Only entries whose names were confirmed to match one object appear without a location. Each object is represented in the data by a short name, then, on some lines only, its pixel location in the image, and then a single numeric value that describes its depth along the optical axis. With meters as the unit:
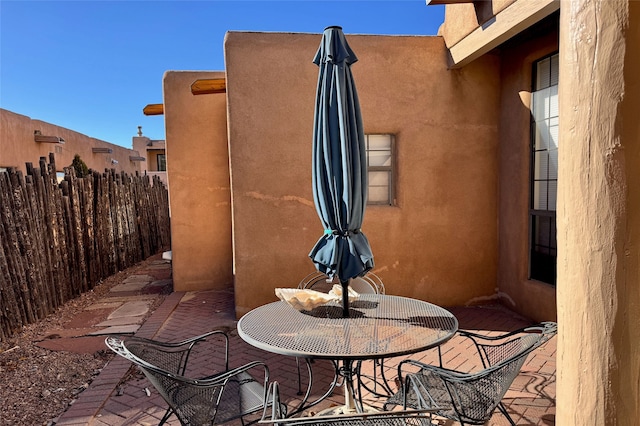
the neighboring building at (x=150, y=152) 26.31
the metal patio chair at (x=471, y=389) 2.36
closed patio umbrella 2.81
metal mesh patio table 2.46
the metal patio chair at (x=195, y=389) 2.32
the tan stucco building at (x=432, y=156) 5.20
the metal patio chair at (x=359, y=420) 1.91
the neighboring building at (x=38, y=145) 11.31
